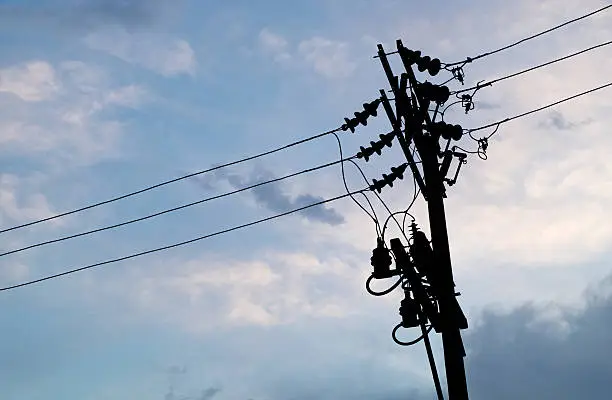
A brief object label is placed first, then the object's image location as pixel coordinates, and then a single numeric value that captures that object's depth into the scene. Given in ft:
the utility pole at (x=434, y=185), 37.68
